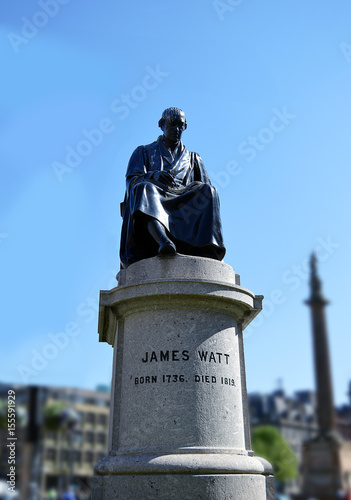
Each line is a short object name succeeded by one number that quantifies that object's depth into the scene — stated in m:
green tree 61.09
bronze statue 7.21
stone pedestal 5.63
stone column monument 52.81
